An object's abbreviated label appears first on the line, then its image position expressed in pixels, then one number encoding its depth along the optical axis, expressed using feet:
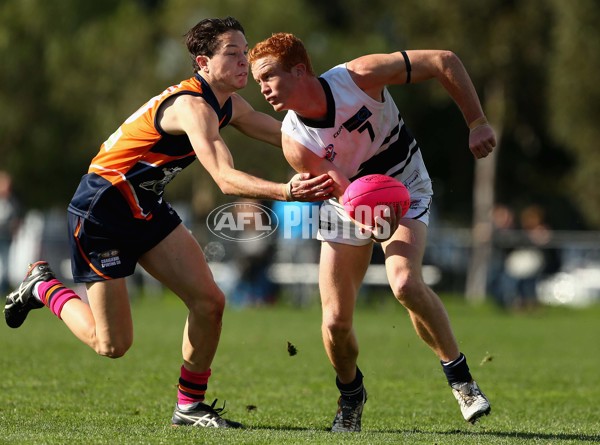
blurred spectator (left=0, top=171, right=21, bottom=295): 131.34
